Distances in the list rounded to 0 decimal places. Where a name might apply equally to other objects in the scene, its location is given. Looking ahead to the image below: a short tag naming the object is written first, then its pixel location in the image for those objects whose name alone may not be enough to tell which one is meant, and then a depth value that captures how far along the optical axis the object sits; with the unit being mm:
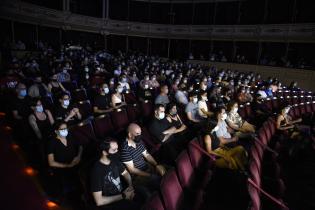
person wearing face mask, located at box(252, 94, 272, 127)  5456
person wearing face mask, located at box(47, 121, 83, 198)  2715
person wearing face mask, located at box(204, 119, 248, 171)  3167
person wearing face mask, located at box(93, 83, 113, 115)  4867
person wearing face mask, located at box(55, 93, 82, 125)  4048
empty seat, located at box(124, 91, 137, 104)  5839
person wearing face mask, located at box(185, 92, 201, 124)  4681
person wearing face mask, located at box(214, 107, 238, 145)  3779
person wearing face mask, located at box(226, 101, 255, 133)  4520
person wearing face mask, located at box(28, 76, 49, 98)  5107
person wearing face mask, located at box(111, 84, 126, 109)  5178
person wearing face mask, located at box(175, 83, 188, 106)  5636
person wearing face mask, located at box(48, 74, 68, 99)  5676
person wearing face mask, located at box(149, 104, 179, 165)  3504
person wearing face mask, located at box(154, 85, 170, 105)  5259
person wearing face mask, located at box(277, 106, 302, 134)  4673
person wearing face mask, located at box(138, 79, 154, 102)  6189
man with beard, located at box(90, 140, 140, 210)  2194
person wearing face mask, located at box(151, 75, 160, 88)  7419
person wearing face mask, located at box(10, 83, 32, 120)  3838
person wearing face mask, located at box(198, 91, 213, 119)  4890
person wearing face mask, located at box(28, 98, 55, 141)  3423
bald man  2665
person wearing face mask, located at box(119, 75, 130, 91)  6624
